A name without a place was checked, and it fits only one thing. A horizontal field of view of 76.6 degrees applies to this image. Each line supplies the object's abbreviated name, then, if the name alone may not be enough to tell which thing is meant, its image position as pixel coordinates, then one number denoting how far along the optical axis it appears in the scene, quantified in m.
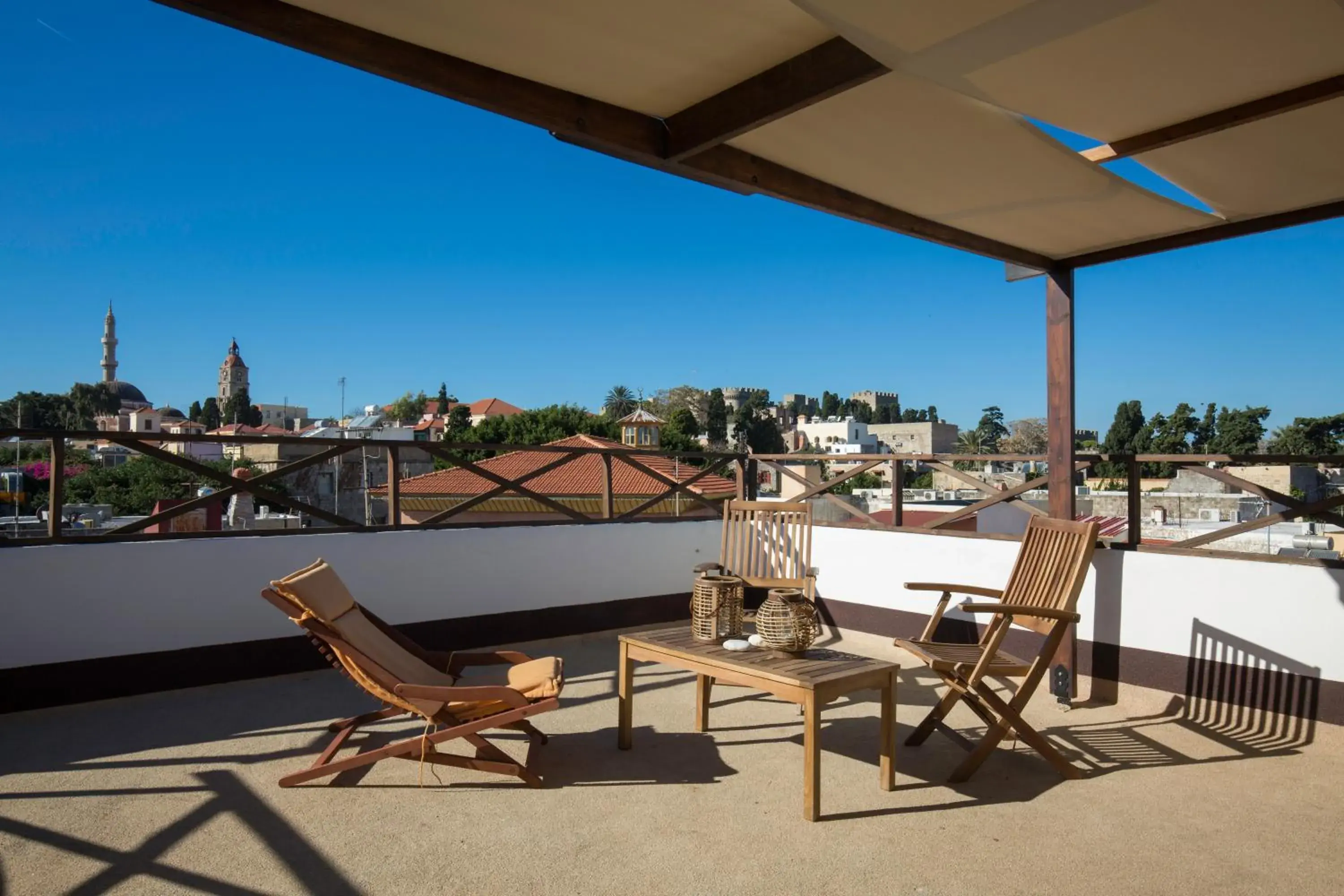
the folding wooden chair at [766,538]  4.42
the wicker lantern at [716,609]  3.51
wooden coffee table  2.85
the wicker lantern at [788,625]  3.30
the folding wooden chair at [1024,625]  3.27
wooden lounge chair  3.05
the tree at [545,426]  48.06
